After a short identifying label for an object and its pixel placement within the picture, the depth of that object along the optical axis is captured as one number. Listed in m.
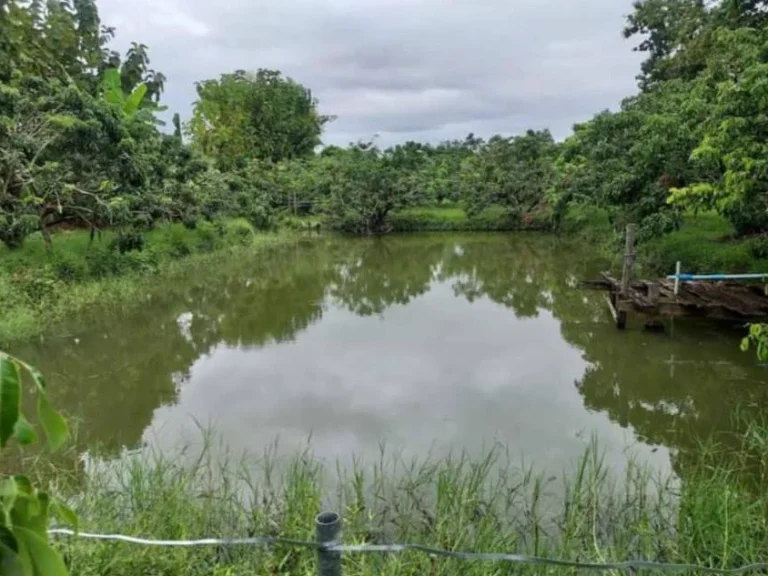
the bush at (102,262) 11.23
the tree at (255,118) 29.66
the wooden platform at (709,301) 7.40
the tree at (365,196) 23.61
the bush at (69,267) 10.38
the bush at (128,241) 11.19
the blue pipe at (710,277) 6.80
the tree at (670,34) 15.02
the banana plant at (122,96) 12.54
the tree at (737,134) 6.10
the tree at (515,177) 23.56
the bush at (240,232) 19.19
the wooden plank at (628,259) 7.73
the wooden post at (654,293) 7.50
